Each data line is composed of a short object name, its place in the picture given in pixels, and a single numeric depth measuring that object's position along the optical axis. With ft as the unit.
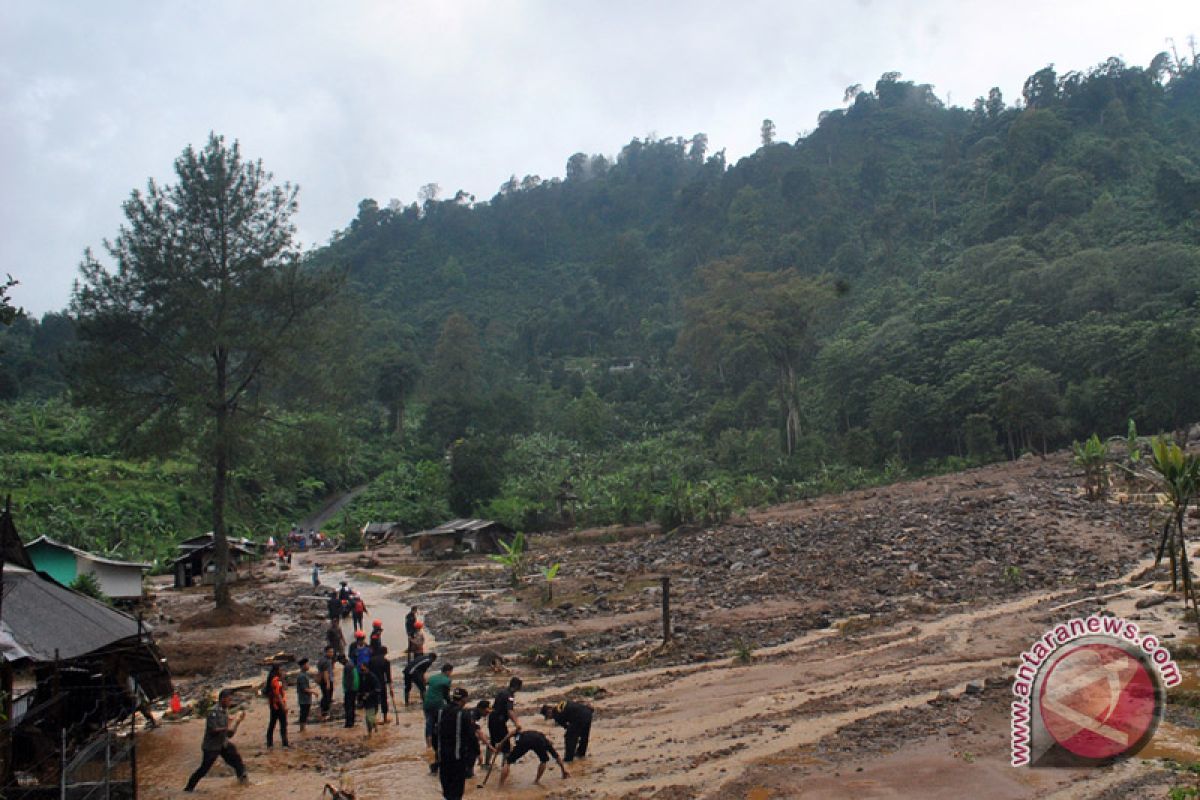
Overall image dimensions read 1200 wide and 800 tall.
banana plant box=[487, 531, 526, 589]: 91.09
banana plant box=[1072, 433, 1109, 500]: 92.84
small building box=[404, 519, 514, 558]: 134.62
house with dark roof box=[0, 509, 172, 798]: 30.68
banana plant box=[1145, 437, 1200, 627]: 47.03
